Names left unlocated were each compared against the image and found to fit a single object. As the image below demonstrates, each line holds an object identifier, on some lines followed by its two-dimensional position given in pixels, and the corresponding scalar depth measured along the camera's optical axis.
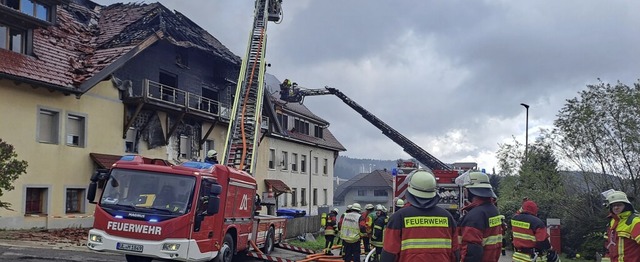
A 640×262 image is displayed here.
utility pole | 29.18
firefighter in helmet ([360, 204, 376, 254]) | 13.43
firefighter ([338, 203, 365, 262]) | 13.11
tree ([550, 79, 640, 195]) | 18.36
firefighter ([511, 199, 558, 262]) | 8.07
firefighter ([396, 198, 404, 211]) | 14.37
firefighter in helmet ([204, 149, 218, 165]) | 14.32
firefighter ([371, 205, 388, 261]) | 11.75
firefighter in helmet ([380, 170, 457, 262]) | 4.89
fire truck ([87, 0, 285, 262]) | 10.48
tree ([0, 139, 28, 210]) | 15.92
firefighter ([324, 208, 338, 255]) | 17.97
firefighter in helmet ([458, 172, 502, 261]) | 5.78
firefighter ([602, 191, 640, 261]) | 6.55
